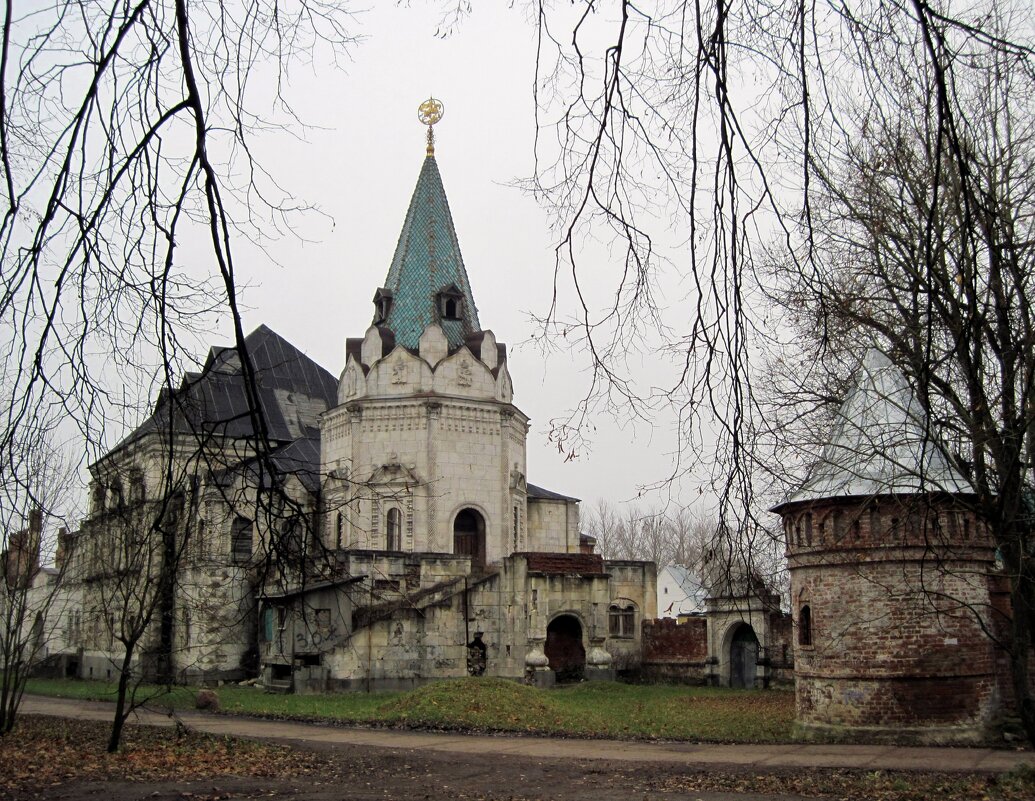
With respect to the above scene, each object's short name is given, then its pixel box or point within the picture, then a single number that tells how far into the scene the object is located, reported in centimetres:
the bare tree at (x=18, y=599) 1812
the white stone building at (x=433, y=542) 3006
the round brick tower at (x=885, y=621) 1781
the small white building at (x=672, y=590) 6877
